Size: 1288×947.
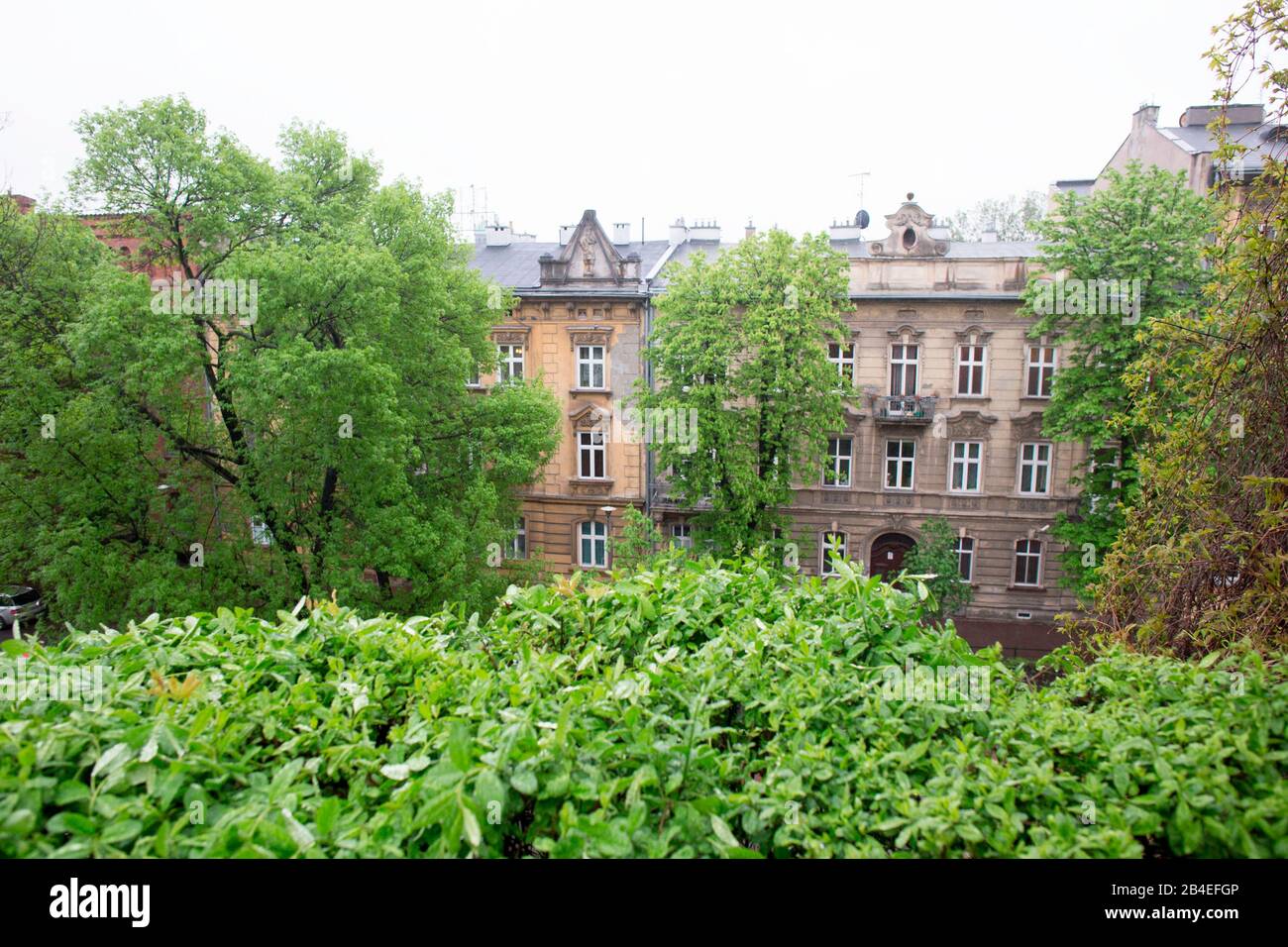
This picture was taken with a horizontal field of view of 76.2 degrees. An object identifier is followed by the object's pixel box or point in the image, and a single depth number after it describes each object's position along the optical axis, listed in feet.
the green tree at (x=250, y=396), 44.96
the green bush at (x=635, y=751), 8.89
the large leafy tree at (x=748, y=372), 58.54
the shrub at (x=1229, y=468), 16.60
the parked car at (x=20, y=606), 74.74
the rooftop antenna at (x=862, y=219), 95.27
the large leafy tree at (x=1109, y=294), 54.39
